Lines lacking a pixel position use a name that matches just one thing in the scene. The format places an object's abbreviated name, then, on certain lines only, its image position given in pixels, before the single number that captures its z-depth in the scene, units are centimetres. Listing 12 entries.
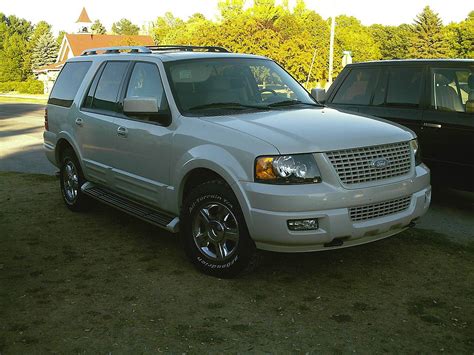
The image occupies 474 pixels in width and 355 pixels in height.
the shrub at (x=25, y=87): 6519
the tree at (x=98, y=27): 13850
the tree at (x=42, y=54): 9612
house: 8006
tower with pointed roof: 11531
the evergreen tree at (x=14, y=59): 9356
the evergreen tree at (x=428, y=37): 8862
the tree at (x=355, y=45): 7519
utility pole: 3338
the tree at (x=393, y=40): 9854
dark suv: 665
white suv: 421
